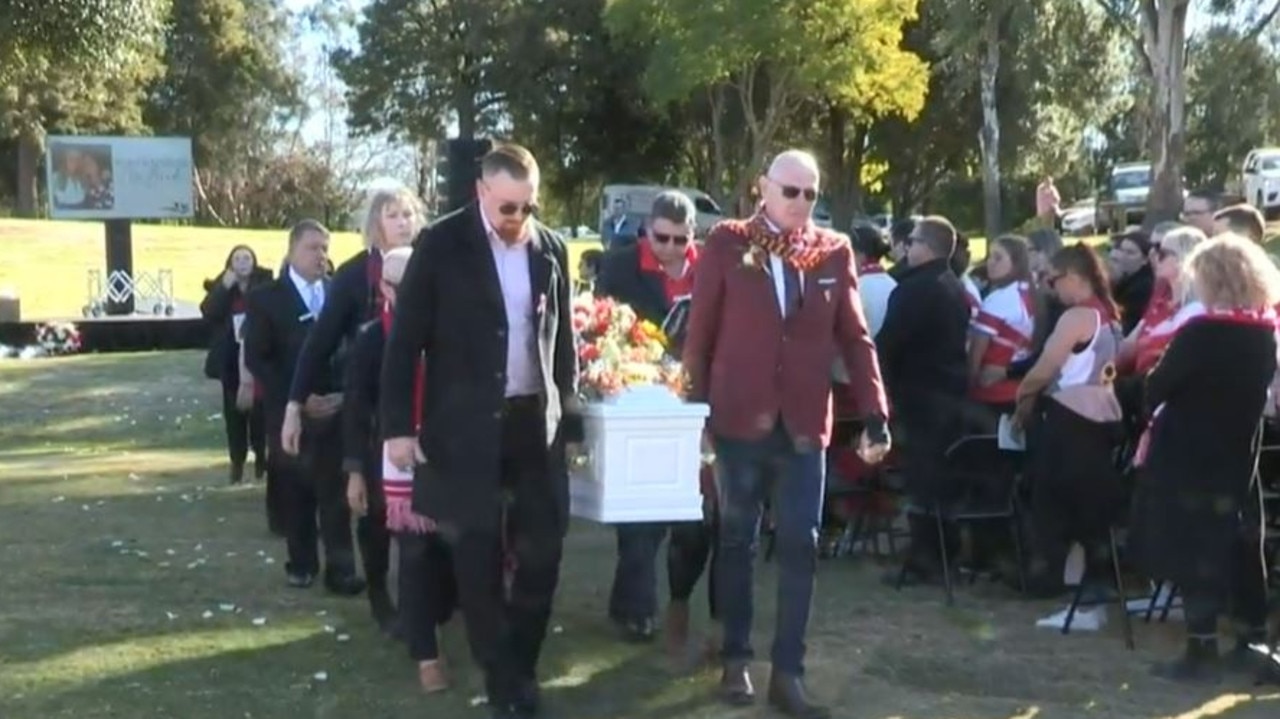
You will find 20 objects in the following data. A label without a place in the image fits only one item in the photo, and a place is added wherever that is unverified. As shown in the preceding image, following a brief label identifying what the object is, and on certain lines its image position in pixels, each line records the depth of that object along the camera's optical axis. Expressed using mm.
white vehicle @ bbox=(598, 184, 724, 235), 49738
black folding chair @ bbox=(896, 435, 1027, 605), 8875
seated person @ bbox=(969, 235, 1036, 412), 9250
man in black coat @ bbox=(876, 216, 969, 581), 8945
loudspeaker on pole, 11766
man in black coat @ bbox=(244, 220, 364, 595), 8750
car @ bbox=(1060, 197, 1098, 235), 51062
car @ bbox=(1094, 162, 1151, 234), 45219
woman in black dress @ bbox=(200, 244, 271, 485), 12281
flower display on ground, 28734
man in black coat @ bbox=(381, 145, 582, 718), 6148
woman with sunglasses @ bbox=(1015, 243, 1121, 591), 8141
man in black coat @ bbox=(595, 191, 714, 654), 7438
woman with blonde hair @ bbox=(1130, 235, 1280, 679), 6934
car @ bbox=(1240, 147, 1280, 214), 42375
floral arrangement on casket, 6863
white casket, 6719
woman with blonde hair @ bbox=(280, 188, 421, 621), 7520
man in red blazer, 6508
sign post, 37438
